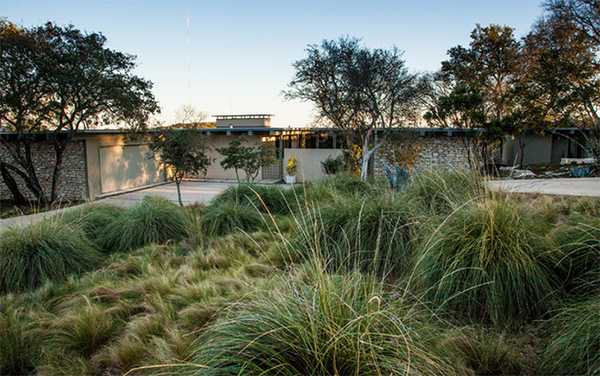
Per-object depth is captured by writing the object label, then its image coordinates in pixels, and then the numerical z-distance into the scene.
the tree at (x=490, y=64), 23.91
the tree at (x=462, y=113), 17.88
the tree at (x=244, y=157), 16.31
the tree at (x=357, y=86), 14.60
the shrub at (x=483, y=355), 2.27
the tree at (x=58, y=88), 13.91
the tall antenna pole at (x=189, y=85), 13.43
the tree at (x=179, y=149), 11.34
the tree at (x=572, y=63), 16.86
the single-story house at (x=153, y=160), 17.47
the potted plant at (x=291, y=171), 20.66
